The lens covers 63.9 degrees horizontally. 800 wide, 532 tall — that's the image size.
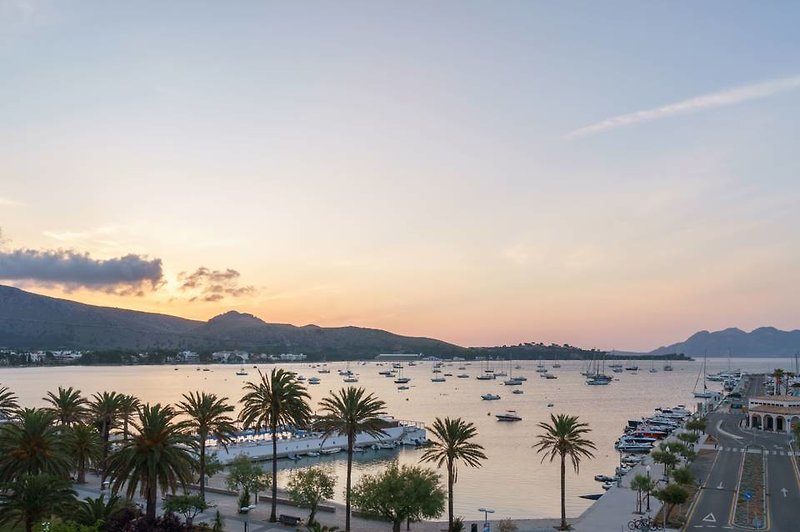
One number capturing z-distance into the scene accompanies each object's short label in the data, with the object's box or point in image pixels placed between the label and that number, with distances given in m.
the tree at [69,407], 62.19
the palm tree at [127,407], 64.62
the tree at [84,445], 57.38
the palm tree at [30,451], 40.69
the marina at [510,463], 76.94
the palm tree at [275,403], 50.00
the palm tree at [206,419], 51.62
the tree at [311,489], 49.28
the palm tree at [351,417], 49.41
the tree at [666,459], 69.81
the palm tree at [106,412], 63.72
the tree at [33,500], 34.56
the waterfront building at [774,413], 114.12
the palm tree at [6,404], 53.81
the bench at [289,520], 48.31
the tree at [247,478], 57.81
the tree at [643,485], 54.78
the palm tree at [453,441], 48.58
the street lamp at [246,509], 51.59
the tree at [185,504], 43.62
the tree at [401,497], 45.56
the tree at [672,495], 50.03
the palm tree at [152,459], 38.38
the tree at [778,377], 173.48
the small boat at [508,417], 163.88
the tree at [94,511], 36.84
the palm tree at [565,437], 52.62
